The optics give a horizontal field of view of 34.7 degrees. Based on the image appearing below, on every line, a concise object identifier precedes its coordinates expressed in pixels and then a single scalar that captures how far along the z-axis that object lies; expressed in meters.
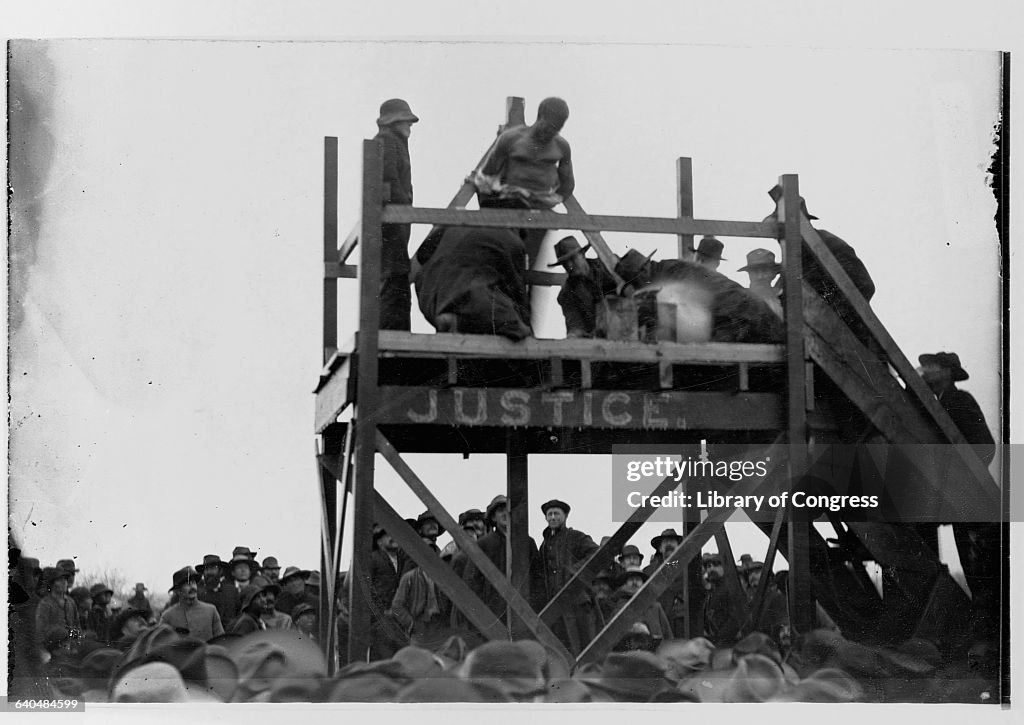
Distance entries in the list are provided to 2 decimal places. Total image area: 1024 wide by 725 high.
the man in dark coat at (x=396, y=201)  11.07
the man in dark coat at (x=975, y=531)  11.44
